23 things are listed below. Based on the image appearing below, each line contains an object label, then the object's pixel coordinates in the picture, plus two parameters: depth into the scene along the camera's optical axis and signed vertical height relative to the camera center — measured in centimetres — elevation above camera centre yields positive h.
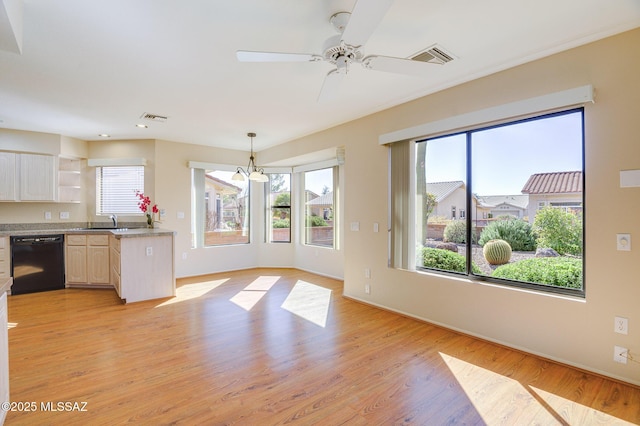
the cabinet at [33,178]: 491 +56
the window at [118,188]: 570 +44
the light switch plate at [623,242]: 227 -23
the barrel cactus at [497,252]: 303 -41
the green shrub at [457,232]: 332 -24
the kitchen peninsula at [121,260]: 423 -75
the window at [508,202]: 263 +10
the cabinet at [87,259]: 507 -80
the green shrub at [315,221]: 613 -20
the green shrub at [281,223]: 675 -26
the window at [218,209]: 604 +5
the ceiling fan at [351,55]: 167 +106
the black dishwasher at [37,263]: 471 -82
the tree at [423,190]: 367 +26
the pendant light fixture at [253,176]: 496 +58
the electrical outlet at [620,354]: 228 -109
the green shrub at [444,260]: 333 -57
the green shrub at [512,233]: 289 -22
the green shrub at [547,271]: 261 -56
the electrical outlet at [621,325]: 228 -87
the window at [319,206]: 591 +11
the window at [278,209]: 674 +5
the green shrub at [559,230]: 260 -17
